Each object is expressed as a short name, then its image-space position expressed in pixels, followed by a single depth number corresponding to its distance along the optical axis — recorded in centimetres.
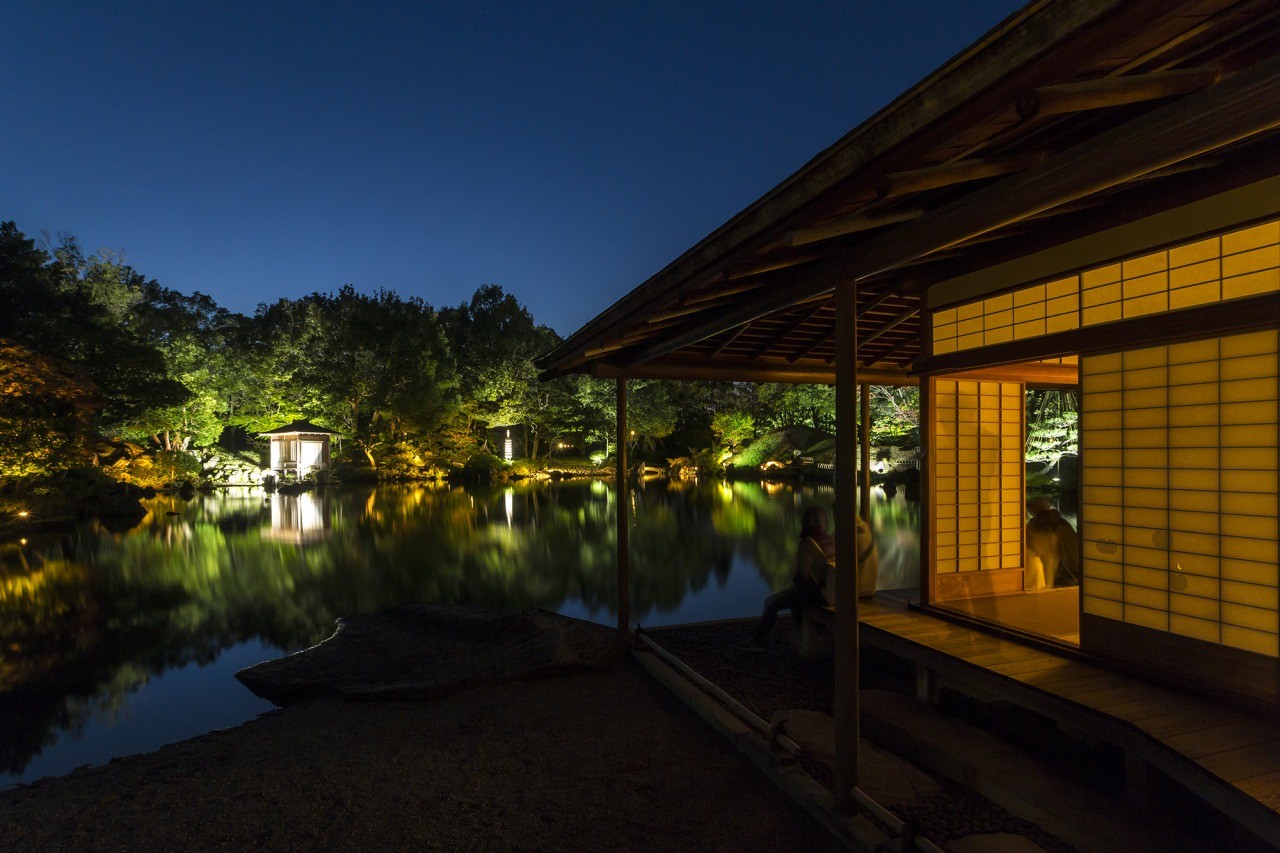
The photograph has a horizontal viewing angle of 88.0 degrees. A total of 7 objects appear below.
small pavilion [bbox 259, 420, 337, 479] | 2633
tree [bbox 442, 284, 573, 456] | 2878
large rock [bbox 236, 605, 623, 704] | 503
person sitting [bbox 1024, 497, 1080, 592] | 521
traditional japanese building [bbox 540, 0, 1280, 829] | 158
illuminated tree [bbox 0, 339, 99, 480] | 1320
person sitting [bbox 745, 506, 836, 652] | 502
